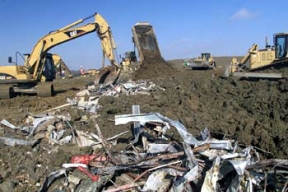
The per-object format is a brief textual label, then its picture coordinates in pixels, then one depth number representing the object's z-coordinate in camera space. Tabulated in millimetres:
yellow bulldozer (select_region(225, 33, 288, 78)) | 11229
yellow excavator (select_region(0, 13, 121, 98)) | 10856
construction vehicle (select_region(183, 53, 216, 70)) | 23847
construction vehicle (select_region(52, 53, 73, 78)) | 21773
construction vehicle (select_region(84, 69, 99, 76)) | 25942
